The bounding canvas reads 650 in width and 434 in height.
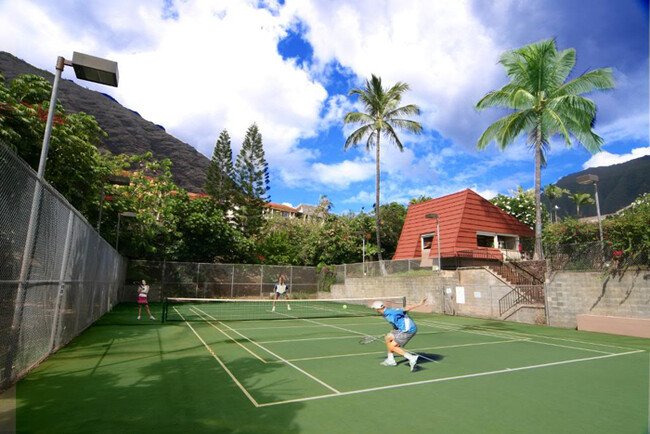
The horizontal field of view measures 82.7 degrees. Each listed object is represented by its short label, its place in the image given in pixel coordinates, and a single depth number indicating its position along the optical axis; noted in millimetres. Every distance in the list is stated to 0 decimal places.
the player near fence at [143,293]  15221
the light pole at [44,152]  5410
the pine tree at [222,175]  43812
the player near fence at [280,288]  21709
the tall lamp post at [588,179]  16619
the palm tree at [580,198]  69062
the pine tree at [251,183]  42656
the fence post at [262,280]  29656
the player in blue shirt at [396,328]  7520
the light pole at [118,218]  19938
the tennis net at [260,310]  17766
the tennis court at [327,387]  4555
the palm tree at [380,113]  28703
